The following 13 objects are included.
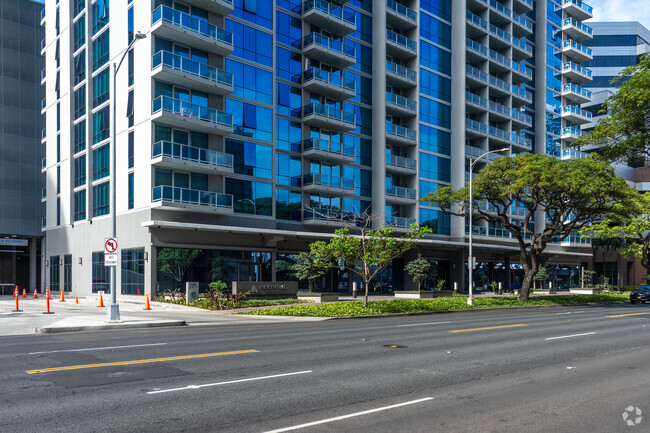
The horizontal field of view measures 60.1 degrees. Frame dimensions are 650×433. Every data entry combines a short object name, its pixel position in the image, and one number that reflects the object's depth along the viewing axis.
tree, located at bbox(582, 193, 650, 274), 38.81
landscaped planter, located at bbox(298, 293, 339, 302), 35.09
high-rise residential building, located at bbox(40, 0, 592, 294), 35.28
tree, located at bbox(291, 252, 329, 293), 36.94
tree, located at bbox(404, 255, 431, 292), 44.38
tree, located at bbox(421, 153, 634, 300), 32.50
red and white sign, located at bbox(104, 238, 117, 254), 20.48
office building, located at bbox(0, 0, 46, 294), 51.12
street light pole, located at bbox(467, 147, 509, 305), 33.08
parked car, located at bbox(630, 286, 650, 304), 42.26
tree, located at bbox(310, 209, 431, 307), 27.25
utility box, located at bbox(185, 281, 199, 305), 30.84
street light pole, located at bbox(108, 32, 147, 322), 20.50
